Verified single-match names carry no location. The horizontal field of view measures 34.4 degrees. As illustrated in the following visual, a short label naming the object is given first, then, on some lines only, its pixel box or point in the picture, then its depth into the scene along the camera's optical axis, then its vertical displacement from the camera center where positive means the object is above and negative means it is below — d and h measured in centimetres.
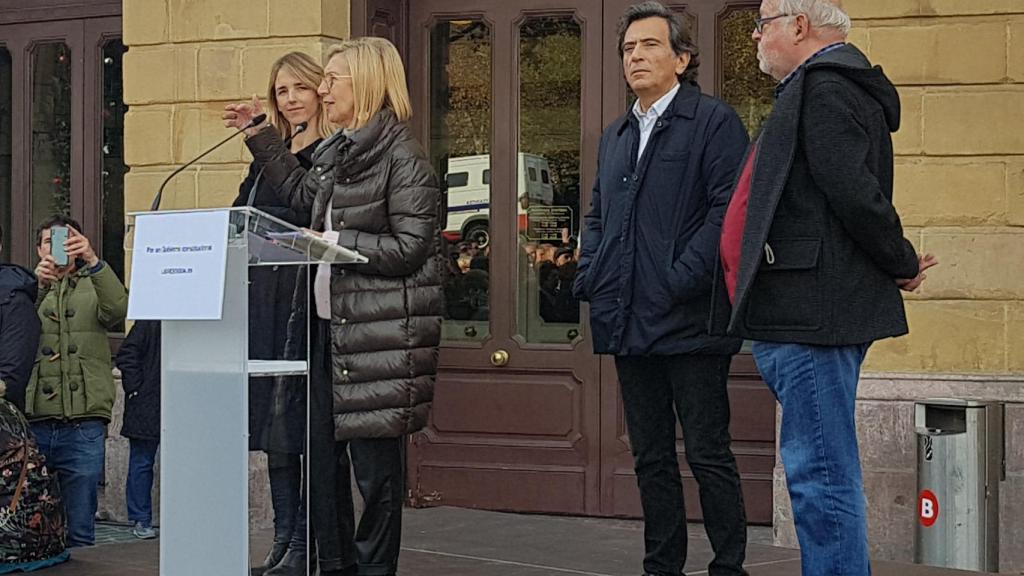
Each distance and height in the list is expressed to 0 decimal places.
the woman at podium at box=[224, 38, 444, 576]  580 -8
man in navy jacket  575 +2
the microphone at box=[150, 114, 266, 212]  605 +60
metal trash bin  720 -92
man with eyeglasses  478 +3
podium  480 -28
